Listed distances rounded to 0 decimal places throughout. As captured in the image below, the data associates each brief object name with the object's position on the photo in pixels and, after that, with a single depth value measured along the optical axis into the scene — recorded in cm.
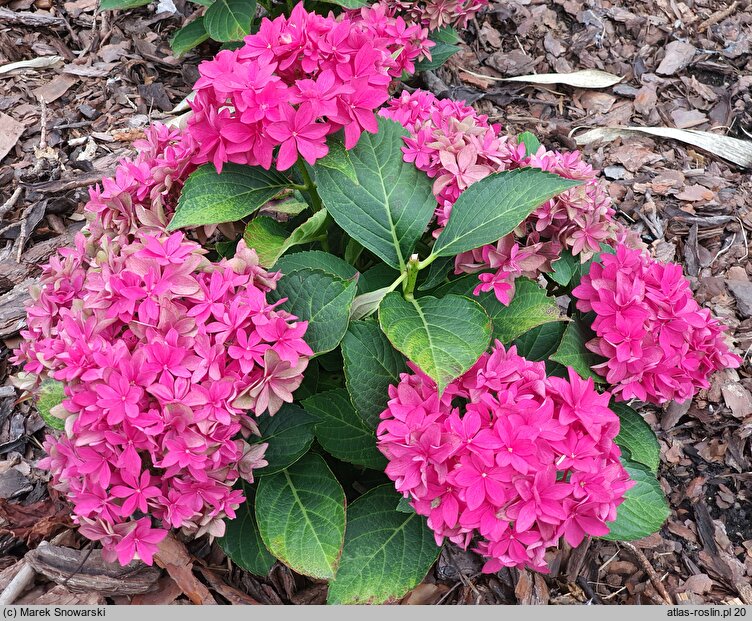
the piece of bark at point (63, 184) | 87
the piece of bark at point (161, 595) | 65
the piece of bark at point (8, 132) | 93
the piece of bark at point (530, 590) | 67
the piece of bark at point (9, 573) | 65
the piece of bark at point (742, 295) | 87
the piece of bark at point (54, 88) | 99
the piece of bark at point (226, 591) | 65
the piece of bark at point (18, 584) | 63
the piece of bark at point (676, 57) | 109
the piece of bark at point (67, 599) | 63
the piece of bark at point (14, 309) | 79
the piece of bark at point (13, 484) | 71
